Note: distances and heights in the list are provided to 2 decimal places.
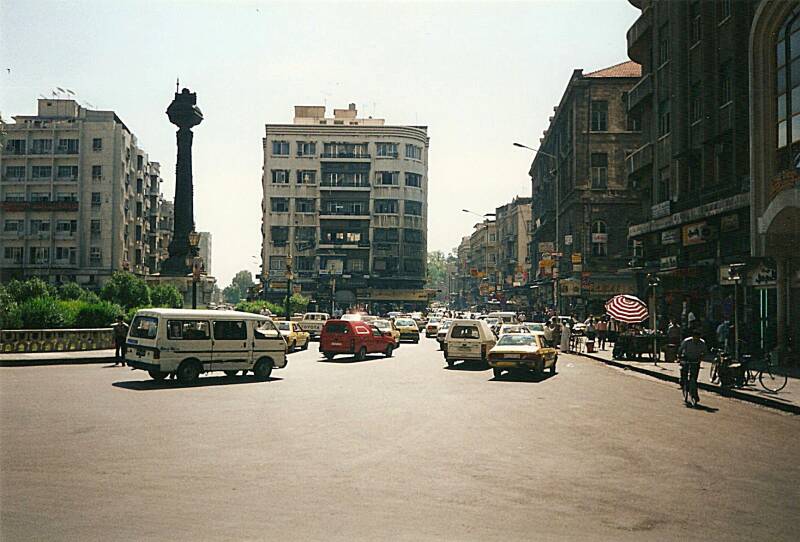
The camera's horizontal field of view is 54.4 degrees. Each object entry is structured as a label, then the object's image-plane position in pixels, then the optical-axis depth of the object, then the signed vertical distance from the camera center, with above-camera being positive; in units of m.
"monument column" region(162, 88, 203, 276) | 53.22 +8.48
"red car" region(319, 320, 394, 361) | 32.25 -1.44
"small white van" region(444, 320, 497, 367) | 29.34 -1.37
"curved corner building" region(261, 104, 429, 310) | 105.81 +12.96
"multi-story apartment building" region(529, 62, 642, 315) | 62.38 +9.94
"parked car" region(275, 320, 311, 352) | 37.31 -1.54
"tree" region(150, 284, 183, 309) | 47.28 +0.32
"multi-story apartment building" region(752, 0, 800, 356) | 25.95 +5.67
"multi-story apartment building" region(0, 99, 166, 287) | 86.75 +11.62
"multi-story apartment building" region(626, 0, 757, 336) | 32.31 +7.56
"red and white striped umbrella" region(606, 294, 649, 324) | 33.16 -0.07
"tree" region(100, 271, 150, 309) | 48.56 +0.68
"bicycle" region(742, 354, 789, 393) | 20.43 -1.88
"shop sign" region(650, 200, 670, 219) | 39.03 +5.05
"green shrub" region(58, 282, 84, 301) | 56.72 +0.66
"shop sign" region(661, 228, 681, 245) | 37.75 +3.53
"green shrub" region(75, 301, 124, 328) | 33.72 -0.60
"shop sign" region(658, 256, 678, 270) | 38.12 +2.30
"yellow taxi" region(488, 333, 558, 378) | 24.33 -1.49
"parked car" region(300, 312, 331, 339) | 49.31 -1.33
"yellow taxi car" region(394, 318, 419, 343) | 49.88 -1.71
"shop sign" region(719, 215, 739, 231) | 31.38 +3.56
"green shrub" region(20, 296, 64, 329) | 31.06 -0.54
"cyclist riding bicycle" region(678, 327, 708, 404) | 17.55 -1.09
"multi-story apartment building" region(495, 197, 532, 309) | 115.33 +10.44
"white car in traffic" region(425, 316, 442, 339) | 59.28 -1.74
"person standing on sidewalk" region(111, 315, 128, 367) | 26.69 -1.15
